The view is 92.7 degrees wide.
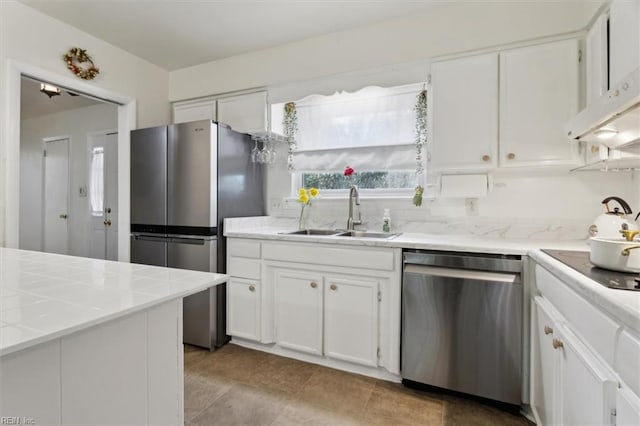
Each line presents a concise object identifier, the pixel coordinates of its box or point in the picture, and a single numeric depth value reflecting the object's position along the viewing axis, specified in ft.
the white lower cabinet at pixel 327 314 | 6.42
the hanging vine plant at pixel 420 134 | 7.68
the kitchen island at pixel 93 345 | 2.02
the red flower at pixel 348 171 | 8.30
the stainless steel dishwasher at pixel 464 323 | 5.32
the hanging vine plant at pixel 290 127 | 9.28
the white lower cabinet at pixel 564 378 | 2.64
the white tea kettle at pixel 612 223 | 5.11
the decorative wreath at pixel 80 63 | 7.95
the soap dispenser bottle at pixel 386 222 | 7.80
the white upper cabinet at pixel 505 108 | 6.06
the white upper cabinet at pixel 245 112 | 9.34
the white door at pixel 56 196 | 14.40
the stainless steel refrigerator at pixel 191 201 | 7.79
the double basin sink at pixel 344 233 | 7.62
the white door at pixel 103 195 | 13.09
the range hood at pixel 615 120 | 2.85
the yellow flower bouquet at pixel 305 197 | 8.39
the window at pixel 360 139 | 8.08
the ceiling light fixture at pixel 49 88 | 7.95
